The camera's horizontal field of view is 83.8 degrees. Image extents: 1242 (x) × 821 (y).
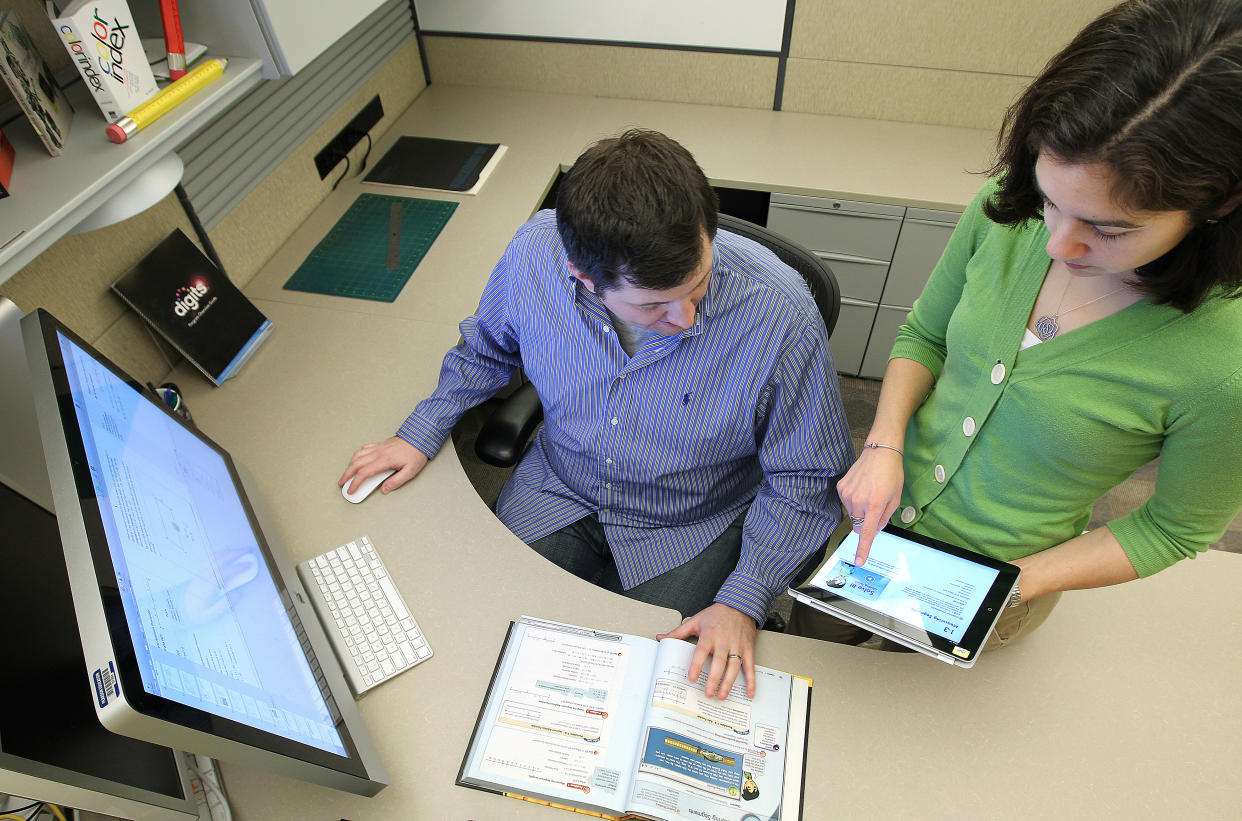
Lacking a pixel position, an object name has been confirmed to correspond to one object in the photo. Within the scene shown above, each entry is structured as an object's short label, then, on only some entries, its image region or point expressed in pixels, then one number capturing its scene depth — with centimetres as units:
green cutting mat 158
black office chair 132
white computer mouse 116
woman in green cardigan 59
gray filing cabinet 186
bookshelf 88
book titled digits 129
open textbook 85
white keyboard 97
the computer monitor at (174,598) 59
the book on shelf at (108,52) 96
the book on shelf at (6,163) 92
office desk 85
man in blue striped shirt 93
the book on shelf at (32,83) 91
